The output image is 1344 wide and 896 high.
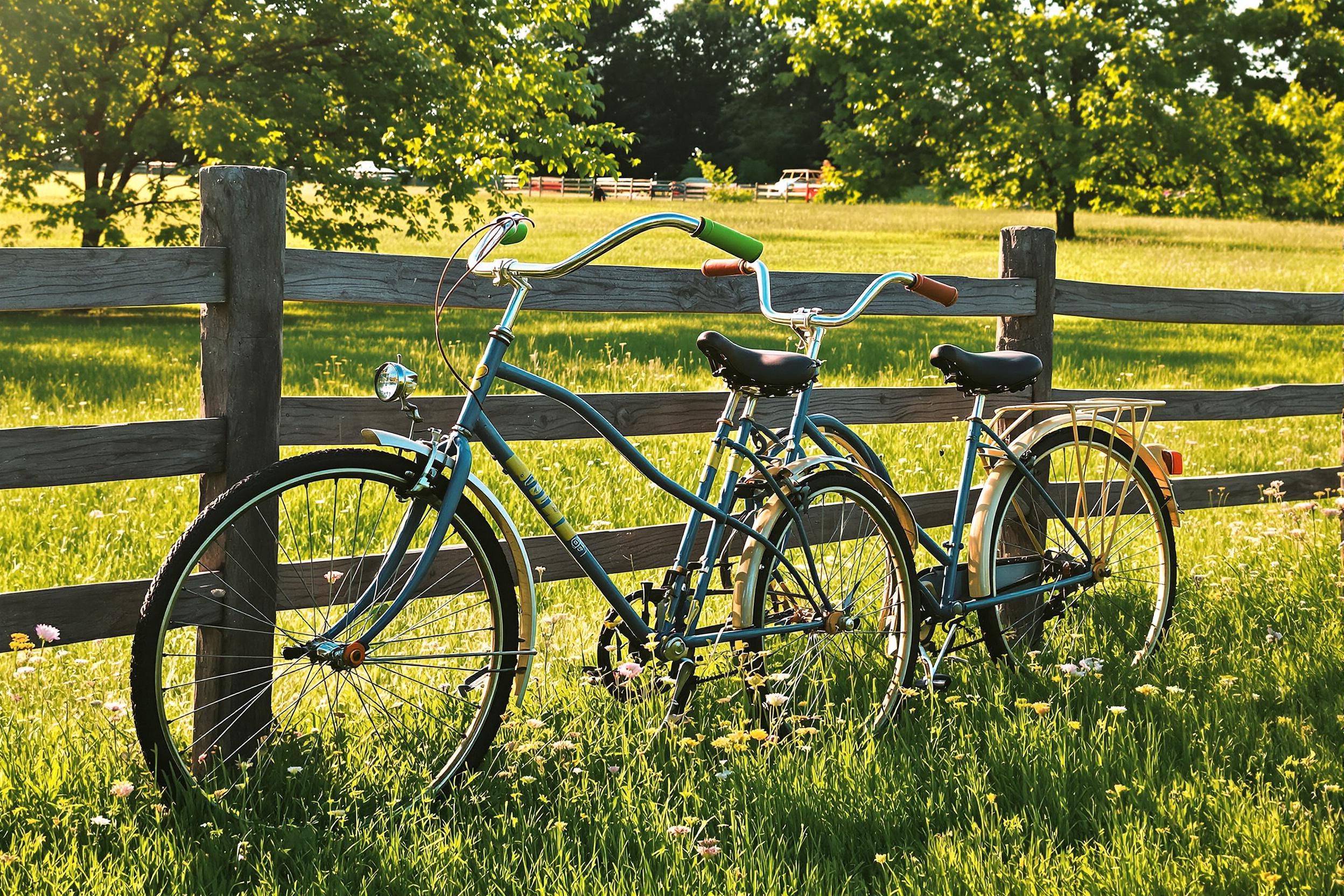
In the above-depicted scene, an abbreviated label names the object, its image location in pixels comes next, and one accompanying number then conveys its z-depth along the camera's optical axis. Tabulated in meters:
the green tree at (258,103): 14.76
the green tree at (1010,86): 31.44
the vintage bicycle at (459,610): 2.65
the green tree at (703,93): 68.81
